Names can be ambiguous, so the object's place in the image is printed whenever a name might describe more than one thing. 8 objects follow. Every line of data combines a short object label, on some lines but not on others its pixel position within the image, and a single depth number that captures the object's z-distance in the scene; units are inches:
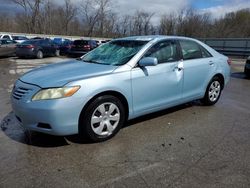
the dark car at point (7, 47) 527.1
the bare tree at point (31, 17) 1547.4
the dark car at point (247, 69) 319.9
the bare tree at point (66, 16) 1679.0
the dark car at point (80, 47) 584.4
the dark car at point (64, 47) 659.4
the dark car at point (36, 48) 530.7
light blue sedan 102.7
